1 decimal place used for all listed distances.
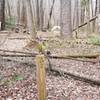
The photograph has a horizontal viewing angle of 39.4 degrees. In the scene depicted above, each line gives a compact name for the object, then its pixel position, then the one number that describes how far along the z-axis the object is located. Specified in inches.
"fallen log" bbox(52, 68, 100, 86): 101.4
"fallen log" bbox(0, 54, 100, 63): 126.8
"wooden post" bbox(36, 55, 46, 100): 70.2
